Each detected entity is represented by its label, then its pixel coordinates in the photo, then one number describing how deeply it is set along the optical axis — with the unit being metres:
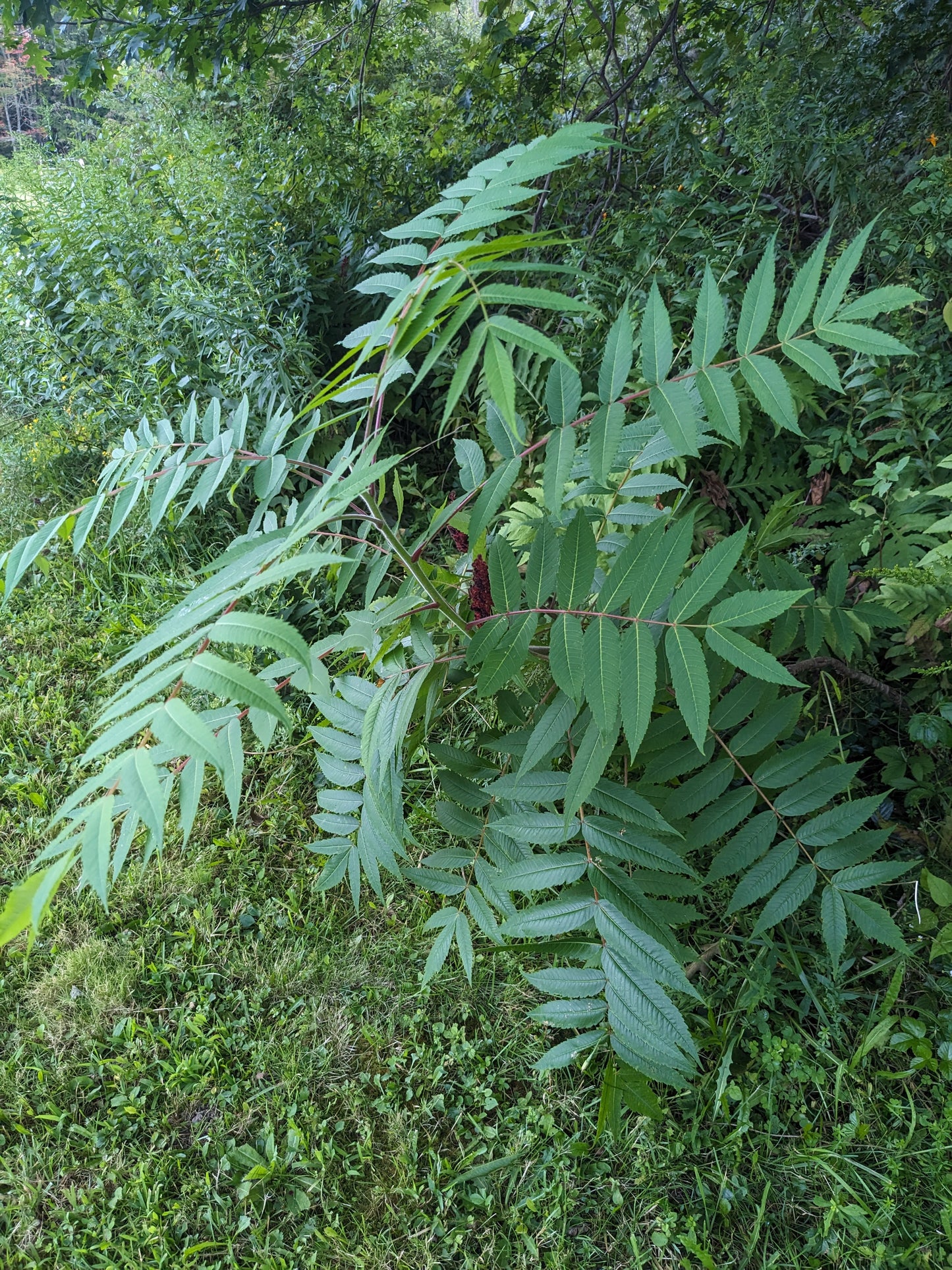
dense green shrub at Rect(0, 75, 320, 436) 3.00
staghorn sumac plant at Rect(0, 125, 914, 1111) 0.87
